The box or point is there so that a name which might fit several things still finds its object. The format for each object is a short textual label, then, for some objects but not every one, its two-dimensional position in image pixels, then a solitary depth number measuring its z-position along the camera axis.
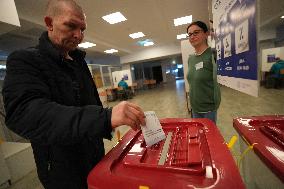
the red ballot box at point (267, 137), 0.60
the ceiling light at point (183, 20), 6.44
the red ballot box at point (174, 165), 0.55
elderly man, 0.59
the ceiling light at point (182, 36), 9.15
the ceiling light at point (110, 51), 10.88
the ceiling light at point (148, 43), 10.37
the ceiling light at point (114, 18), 5.34
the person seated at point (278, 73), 6.57
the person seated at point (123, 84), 10.07
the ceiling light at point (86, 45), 8.19
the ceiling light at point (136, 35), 7.94
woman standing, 1.68
